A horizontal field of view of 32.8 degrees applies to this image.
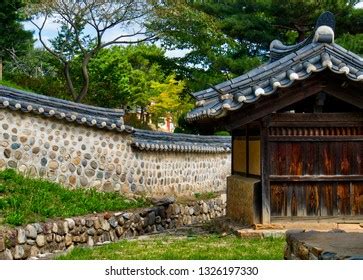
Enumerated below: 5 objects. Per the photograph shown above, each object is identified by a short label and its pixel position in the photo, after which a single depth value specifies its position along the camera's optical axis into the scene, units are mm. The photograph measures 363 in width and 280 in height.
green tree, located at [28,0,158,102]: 23281
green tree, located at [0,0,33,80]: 23875
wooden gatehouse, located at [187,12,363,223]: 9484
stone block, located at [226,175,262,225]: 9609
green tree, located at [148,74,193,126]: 30000
